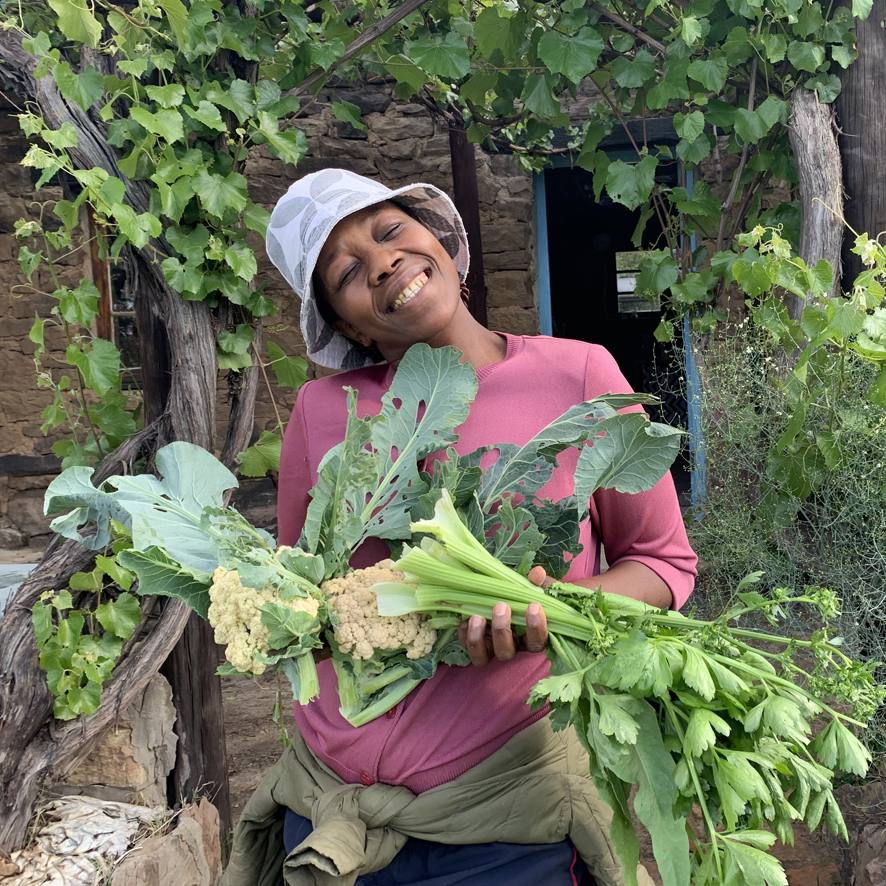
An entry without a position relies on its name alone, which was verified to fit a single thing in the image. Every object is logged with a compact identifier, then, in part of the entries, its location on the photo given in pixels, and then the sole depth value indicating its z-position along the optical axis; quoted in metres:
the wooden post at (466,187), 4.31
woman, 1.25
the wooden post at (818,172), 2.41
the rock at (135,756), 2.62
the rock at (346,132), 4.52
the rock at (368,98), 4.50
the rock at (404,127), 4.50
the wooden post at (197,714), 2.72
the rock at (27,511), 5.03
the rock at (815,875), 2.76
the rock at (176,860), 2.38
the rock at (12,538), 4.97
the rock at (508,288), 4.61
